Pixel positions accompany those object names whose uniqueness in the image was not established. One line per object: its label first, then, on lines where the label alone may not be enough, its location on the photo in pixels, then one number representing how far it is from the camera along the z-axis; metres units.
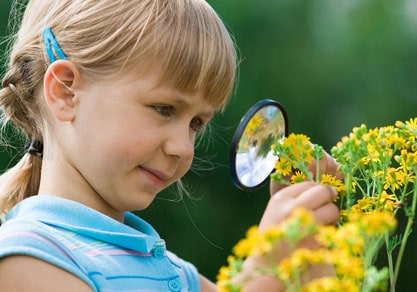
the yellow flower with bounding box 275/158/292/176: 1.59
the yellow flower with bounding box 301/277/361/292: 1.18
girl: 1.73
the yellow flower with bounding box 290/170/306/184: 1.61
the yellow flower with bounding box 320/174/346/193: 1.60
